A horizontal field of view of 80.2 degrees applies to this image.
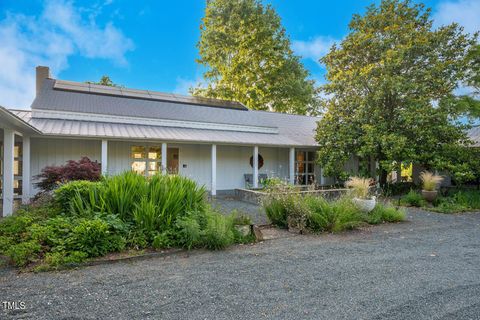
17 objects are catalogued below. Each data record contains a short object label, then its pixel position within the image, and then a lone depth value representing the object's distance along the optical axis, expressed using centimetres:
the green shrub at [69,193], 534
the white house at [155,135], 1070
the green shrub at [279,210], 681
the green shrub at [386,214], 760
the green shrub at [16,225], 477
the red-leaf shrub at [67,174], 793
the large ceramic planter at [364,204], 754
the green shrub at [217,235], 500
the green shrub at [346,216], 646
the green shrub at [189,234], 498
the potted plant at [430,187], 1056
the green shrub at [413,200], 1045
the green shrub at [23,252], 396
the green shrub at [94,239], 438
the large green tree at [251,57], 2639
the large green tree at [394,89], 1170
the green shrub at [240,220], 585
